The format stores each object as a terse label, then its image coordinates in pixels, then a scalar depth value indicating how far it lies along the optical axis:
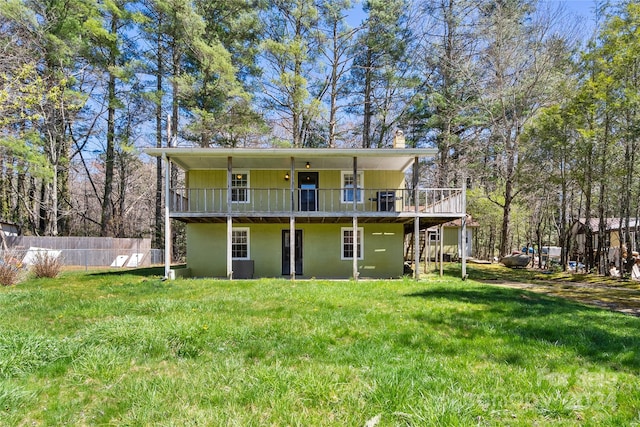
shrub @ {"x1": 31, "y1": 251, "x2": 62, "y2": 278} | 12.16
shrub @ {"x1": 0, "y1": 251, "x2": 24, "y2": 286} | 10.16
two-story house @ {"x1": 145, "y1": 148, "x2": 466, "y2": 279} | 14.70
